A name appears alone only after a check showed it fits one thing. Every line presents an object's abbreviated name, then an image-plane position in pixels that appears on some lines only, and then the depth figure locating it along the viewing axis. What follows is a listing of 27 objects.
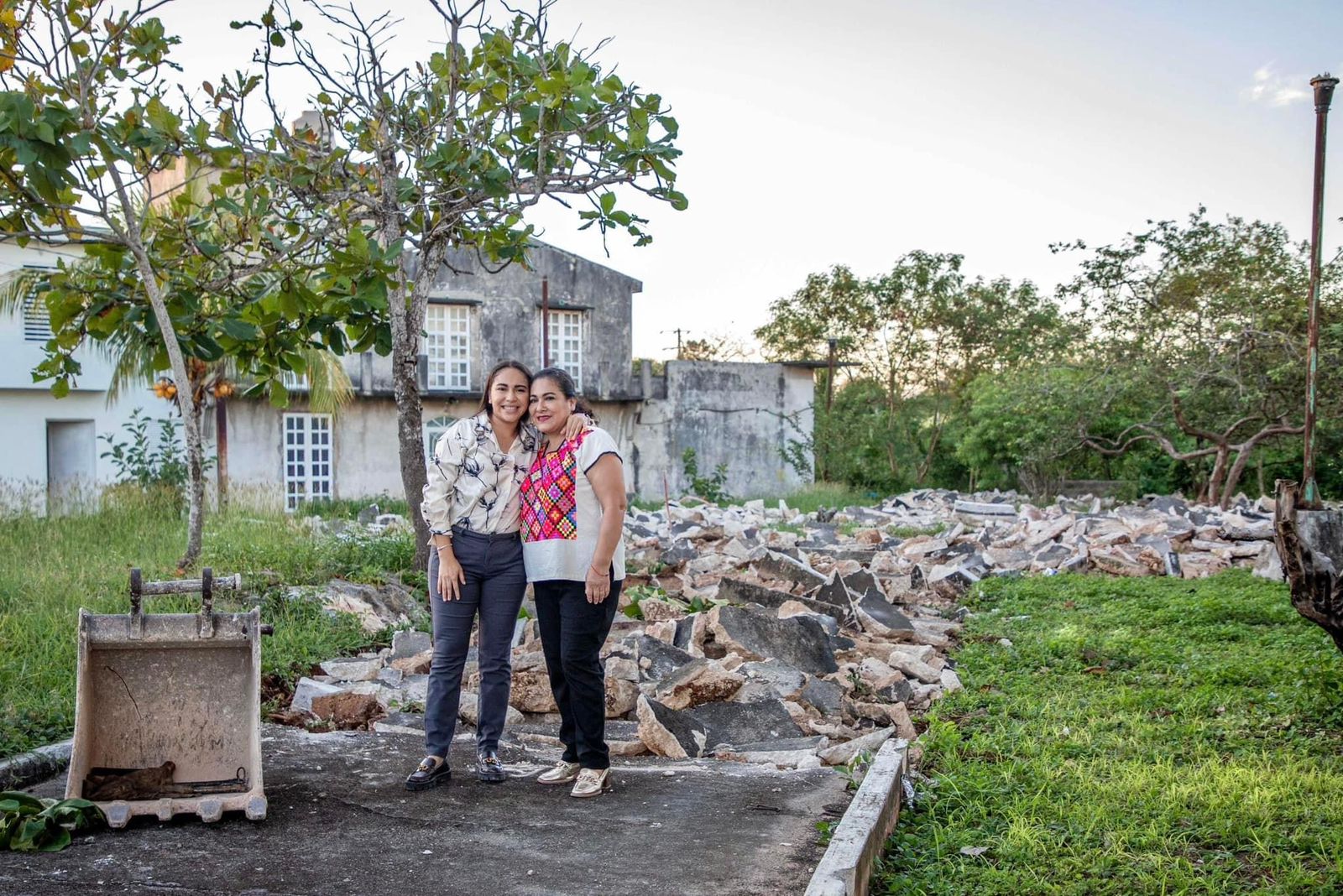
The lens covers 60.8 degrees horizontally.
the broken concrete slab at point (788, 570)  9.96
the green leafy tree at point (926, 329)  32.94
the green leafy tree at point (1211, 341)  18.56
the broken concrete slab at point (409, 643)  7.77
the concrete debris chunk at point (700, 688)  6.58
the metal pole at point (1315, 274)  11.43
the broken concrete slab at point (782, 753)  5.50
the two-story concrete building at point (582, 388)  24.25
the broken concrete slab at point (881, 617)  9.11
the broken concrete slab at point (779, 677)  6.96
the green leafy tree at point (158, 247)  7.05
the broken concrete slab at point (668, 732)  5.80
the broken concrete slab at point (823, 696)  6.74
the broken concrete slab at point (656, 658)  7.24
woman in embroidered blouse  4.70
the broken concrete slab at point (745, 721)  6.20
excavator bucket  4.50
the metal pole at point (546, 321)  23.77
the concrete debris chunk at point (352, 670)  7.28
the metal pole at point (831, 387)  30.80
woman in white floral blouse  4.88
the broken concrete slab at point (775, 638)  7.61
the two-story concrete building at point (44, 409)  22.50
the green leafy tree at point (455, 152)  7.74
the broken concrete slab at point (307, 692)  6.45
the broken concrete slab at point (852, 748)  5.53
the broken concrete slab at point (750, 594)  9.12
